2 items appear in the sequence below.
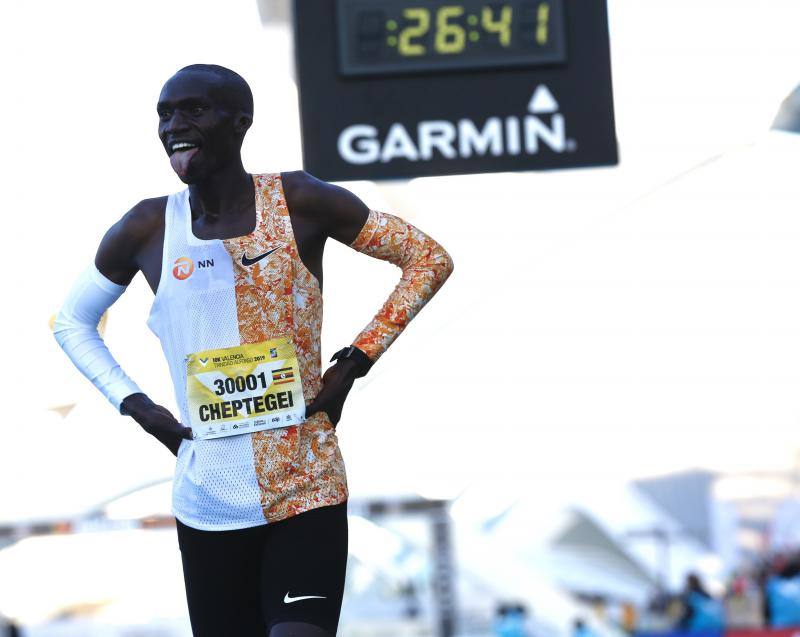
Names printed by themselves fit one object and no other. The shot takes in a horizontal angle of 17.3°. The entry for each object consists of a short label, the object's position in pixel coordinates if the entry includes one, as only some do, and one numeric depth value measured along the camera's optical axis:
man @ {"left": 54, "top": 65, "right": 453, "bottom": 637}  4.59
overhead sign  8.62
